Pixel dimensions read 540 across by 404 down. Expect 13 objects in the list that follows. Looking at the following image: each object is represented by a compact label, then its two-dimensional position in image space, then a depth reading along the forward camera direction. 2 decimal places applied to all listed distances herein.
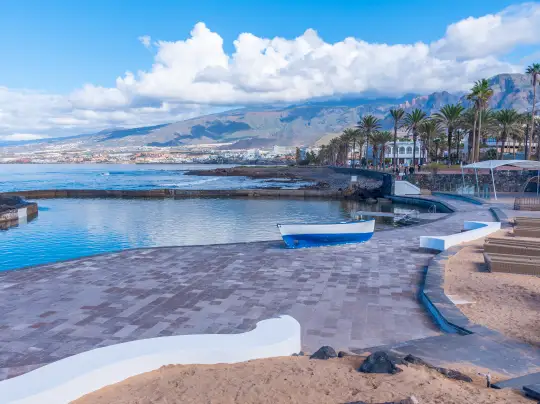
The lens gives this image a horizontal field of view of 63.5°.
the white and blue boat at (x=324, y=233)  12.54
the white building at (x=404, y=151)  105.06
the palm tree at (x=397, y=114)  55.73
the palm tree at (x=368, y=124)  70.56
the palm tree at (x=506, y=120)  47.45
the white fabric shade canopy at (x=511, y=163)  24.36
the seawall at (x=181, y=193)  47.53
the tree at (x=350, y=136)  89.88
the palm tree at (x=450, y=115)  45.66
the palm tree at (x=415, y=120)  51.75
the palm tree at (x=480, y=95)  42.03
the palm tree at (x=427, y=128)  52.06
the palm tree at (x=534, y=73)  42.47
